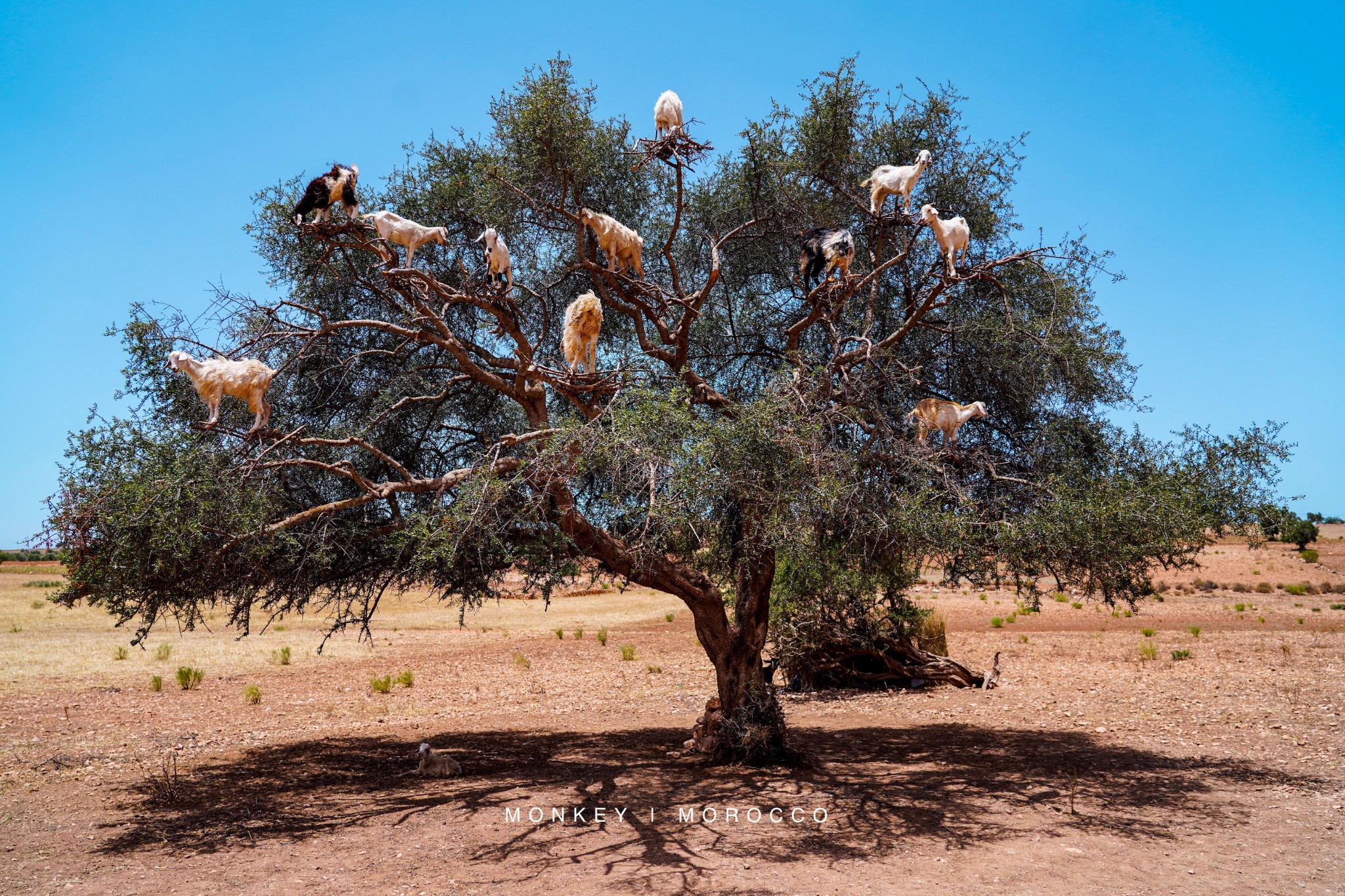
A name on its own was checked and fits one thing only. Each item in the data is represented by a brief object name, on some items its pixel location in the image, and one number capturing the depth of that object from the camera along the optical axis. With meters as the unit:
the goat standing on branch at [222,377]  7.54
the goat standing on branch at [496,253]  8.12
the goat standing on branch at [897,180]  8.64
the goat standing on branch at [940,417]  8.66
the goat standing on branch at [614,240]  8.88
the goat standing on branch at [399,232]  7.68
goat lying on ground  10.54
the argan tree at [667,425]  7.79
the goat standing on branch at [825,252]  8.62
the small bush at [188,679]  17.50
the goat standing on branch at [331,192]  7.42
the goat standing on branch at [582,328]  8.00
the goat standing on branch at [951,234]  8.48
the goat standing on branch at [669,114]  8.39
